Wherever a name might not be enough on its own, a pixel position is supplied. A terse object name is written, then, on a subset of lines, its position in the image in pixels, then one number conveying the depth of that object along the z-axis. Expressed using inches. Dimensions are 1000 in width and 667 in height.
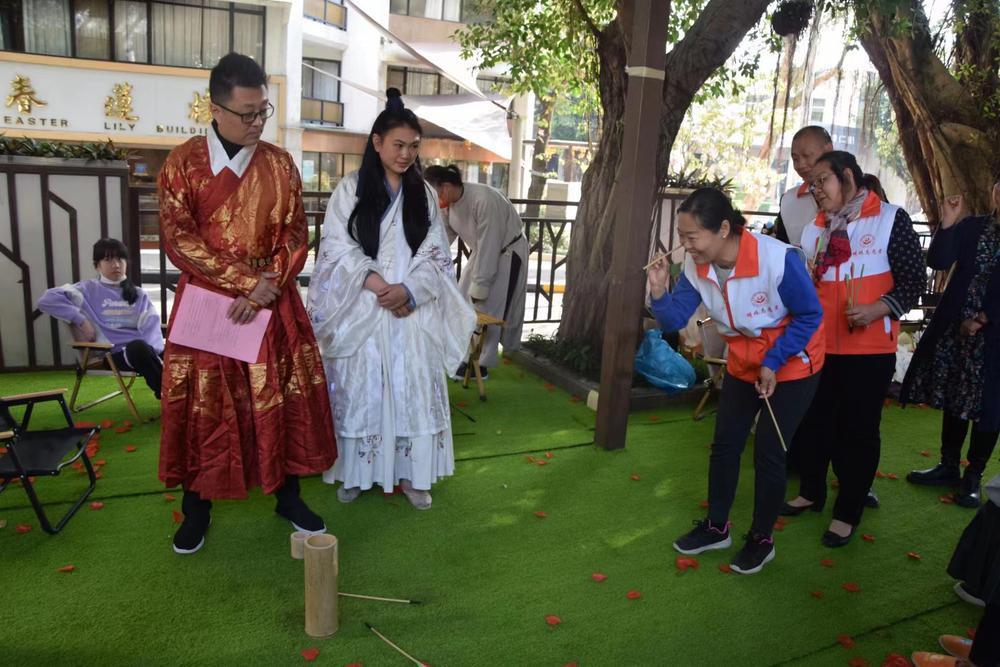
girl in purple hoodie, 162.1
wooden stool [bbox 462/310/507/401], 187.8
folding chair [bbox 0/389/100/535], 111.8
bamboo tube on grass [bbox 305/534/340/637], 92.6
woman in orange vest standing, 120.7
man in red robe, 102.8
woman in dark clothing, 138.3
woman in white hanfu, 124.2
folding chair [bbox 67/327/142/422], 158.7
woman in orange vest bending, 105.0
